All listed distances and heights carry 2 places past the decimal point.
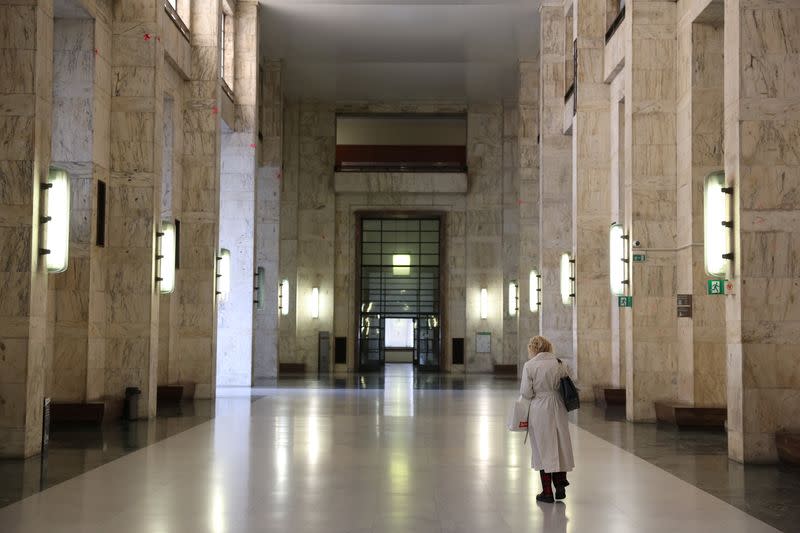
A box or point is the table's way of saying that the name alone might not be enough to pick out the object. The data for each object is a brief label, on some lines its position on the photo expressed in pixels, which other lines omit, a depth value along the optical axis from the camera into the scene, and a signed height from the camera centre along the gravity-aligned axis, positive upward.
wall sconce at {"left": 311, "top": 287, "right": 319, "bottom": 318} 35.61 +1.08
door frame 36.47 +2.34
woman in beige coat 8.69 -0.79
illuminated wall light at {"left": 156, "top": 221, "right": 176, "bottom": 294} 17.17 +1.28
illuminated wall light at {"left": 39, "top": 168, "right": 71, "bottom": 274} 11.98 +1.31
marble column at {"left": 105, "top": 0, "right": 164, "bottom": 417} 16.03 +1.96
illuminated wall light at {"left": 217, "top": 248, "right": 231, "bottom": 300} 24.33 +1.45
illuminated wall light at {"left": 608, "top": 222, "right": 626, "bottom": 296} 17.66 +1.33
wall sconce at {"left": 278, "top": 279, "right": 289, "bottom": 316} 33.41 +1.13
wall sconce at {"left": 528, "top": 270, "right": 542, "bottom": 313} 29.39 +1.25
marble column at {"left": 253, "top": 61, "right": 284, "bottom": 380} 30.16 +3.16
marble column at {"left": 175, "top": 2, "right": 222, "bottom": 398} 21.19 +2.18
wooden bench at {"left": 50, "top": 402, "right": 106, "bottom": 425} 14.81 -1.17
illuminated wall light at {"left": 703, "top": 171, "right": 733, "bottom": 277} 11.90 +1.30
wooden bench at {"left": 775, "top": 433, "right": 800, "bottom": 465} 10.76 -1.22
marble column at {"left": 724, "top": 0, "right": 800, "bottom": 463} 11.39 +1.20
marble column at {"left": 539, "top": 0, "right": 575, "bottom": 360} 24.97 +3.71
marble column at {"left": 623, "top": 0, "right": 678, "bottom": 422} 16.50 +2.12
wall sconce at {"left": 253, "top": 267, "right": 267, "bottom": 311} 30.06 +1.52
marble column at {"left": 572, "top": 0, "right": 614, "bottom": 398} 21.14 +2.53
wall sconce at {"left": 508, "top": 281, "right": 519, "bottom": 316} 33.94 +1.22
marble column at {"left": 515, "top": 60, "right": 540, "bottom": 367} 30.23 +4.80
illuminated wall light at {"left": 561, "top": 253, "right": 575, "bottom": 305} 21.83 +1.17
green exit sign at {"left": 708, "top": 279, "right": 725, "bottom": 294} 12.47 +0.60
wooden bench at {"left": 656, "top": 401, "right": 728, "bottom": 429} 14.91 -1.22
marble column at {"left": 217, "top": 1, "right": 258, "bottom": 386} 25.34 +3.01
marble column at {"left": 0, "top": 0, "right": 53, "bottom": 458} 11.20 +1.29
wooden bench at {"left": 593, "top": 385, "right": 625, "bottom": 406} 19.81 -1.22
